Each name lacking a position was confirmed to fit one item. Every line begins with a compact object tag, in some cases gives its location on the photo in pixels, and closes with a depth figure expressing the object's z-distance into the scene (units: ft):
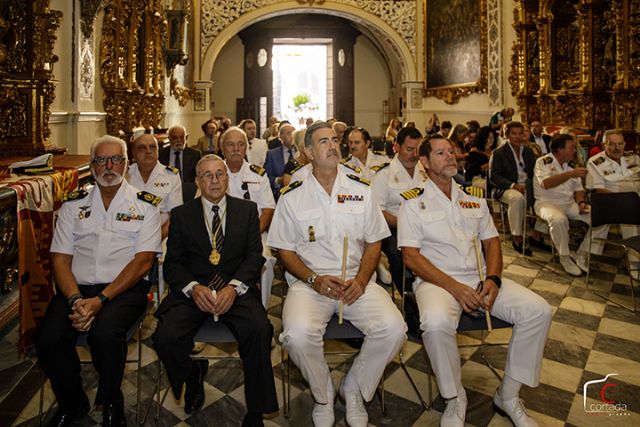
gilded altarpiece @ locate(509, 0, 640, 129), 22.50
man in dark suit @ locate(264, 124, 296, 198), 18.90
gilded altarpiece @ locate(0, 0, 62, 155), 13.16
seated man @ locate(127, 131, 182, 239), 12.94
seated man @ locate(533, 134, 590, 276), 16.03
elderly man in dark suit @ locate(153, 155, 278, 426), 7.80
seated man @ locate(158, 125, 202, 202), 18.54
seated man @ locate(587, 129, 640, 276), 16.25
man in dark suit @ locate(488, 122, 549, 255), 18.81
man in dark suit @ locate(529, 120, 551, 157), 25.13
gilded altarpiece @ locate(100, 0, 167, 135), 19.95
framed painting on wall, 37.65
